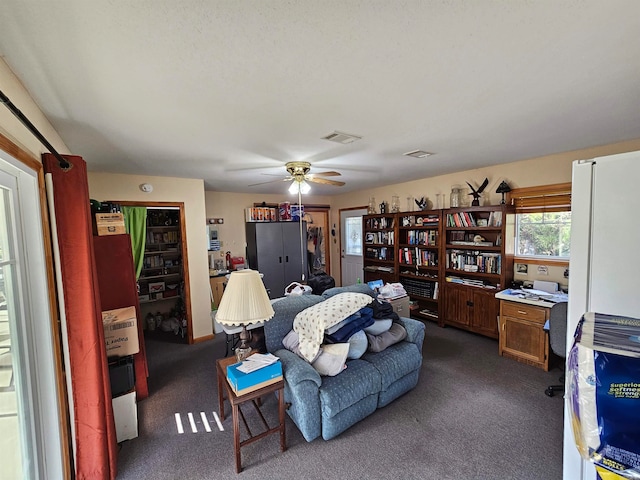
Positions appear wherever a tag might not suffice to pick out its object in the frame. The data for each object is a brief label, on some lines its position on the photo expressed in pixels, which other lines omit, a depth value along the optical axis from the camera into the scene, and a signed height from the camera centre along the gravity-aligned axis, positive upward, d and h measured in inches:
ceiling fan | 116.0 +21.8
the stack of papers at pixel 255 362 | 76.4 -39.0
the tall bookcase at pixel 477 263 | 140.6 -23.8
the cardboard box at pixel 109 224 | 98.7 +3.1
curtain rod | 38.4 +18.1
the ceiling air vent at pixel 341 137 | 86.2 +28.2
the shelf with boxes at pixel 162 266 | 183.5 -24.2
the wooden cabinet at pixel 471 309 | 142.2 -48.8
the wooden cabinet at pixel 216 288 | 180.9 -38.9
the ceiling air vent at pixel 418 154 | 109.8 +28.1
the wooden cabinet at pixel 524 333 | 117.0 -51.4
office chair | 97.4 -41.0
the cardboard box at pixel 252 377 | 73.4 -41.3
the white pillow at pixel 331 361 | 86.0 -42.8
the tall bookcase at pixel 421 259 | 168.7 -24.3
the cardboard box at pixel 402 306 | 143.0 -44.0
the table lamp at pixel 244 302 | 74.2 -20.4
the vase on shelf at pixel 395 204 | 195.2 +13.3
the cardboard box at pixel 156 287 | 181.5 -37.1
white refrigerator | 37.7 -4.0
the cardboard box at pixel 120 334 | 90.2 -34.0
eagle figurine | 149.4 +14.8
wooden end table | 72.5 -50.5
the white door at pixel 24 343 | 49.8 -21.4
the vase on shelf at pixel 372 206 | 213.8 +13.5
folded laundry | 90.7 -35.1
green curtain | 150.6 +1.9
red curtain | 64.7 -19.7
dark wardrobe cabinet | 206.1 -20.4
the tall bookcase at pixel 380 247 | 195.2 -18.1
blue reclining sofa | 79.8 -49.2
